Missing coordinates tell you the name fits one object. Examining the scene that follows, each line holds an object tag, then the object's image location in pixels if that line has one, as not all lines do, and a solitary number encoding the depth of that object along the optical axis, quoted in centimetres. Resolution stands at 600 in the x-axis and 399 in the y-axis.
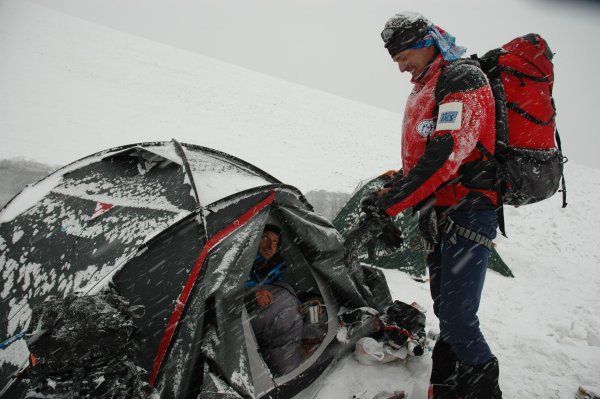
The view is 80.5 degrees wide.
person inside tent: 290
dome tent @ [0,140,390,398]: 217
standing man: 186
